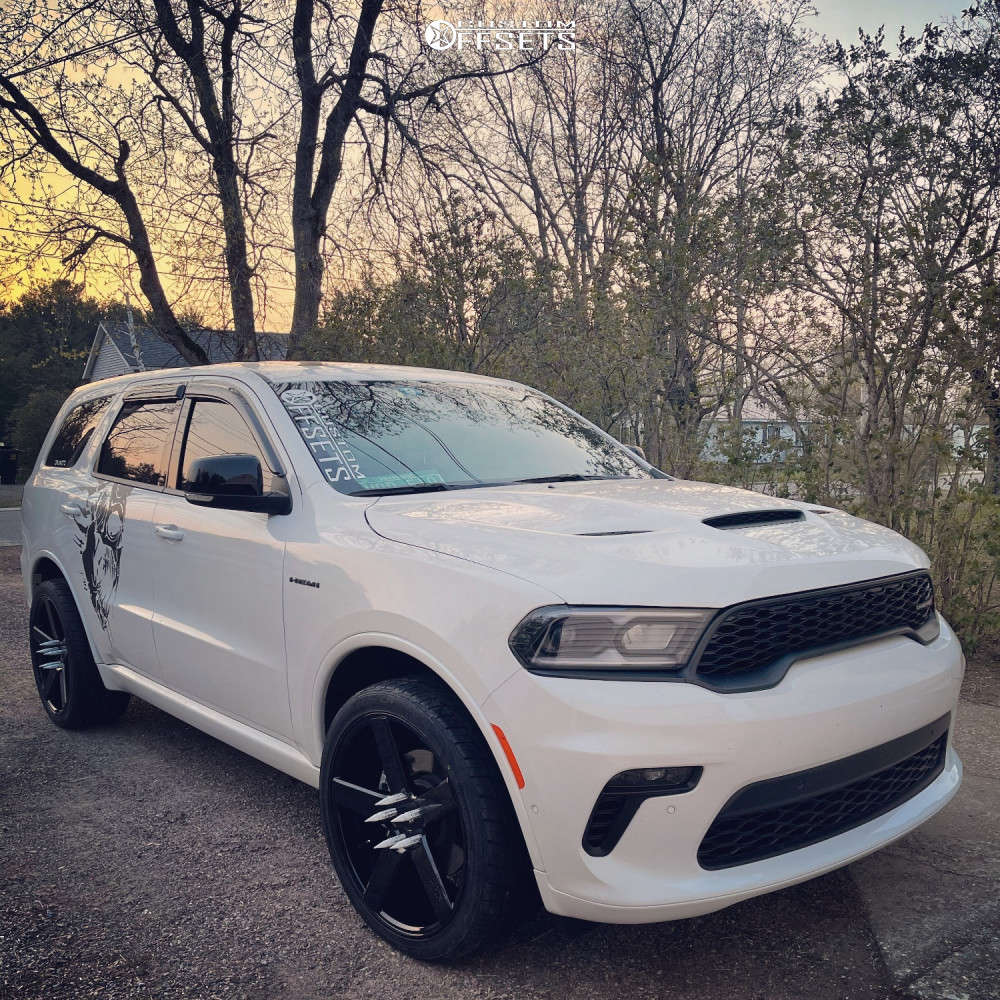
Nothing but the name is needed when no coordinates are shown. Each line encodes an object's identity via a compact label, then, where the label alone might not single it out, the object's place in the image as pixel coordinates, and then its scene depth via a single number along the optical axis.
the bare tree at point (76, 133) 9.62
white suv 2.20
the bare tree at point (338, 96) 11.06
